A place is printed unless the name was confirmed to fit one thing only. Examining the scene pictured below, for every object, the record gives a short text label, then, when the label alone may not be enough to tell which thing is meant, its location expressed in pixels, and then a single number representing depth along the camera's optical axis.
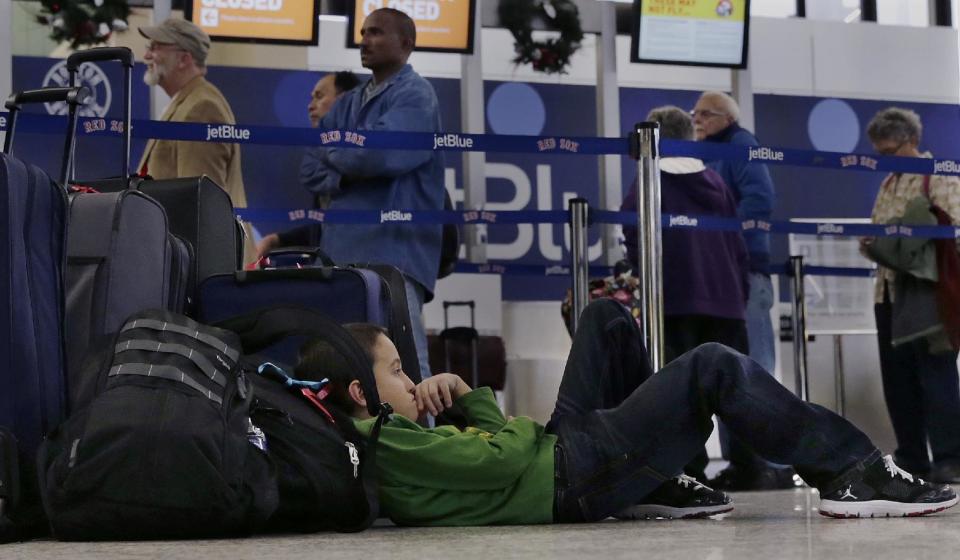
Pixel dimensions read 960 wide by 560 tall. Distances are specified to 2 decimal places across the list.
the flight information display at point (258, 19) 16.16
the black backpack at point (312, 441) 5.48
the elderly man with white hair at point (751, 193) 12.86
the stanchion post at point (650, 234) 10.28
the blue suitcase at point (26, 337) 5.58
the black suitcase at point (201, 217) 7.29
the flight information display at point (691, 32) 17.25
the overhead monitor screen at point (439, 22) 16.75
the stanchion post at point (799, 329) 13.54
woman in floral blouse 11.80
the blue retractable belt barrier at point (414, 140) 10.35
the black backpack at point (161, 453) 5.12
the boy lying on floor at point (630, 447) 5.89
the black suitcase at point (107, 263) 6.14
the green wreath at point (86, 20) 15.61
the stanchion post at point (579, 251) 11.69
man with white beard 11.27
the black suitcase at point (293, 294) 6.81
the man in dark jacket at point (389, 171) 10.76
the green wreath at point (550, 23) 17.05
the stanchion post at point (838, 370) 17.50
